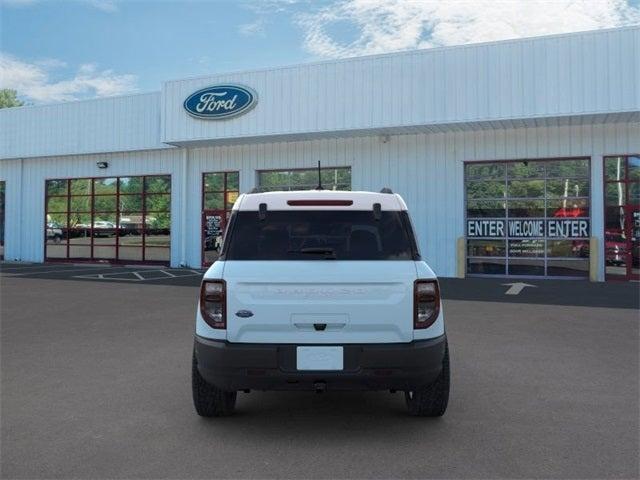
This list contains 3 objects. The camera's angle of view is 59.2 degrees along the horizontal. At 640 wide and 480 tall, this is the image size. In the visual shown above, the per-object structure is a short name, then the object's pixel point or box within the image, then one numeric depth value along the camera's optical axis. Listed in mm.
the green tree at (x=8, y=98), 63019
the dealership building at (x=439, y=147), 15047
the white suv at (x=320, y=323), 3793
